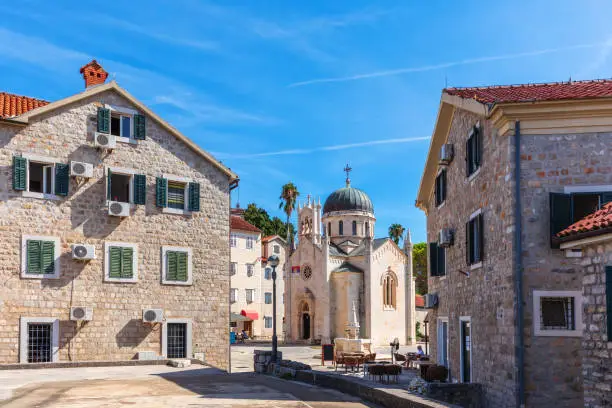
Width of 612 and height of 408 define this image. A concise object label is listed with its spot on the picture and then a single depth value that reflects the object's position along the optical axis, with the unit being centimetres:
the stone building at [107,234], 2417
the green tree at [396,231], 9194
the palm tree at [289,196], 8631
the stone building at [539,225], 1427
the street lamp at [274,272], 2353
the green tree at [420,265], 8850
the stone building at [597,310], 998
